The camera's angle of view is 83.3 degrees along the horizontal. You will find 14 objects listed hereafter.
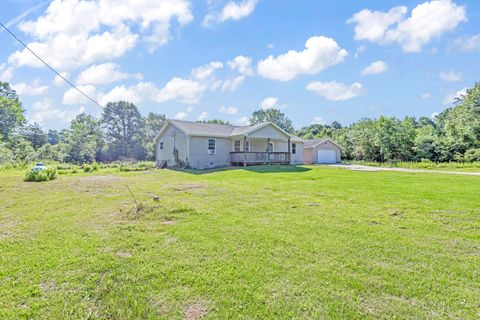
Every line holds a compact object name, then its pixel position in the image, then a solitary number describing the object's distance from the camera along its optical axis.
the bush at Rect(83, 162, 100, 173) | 21.95
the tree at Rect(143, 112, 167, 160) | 57.66
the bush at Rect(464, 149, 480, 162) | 24.88
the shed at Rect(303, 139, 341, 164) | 32.00
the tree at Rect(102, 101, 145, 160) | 54.44
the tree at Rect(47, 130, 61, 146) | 80.71
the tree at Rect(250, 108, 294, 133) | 60.94
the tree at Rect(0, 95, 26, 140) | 42.34
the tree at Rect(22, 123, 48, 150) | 50.78
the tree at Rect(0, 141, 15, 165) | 30.13
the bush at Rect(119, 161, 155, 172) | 22.50
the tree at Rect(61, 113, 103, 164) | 41.87
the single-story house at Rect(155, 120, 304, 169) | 21.69
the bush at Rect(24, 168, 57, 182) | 14.23
